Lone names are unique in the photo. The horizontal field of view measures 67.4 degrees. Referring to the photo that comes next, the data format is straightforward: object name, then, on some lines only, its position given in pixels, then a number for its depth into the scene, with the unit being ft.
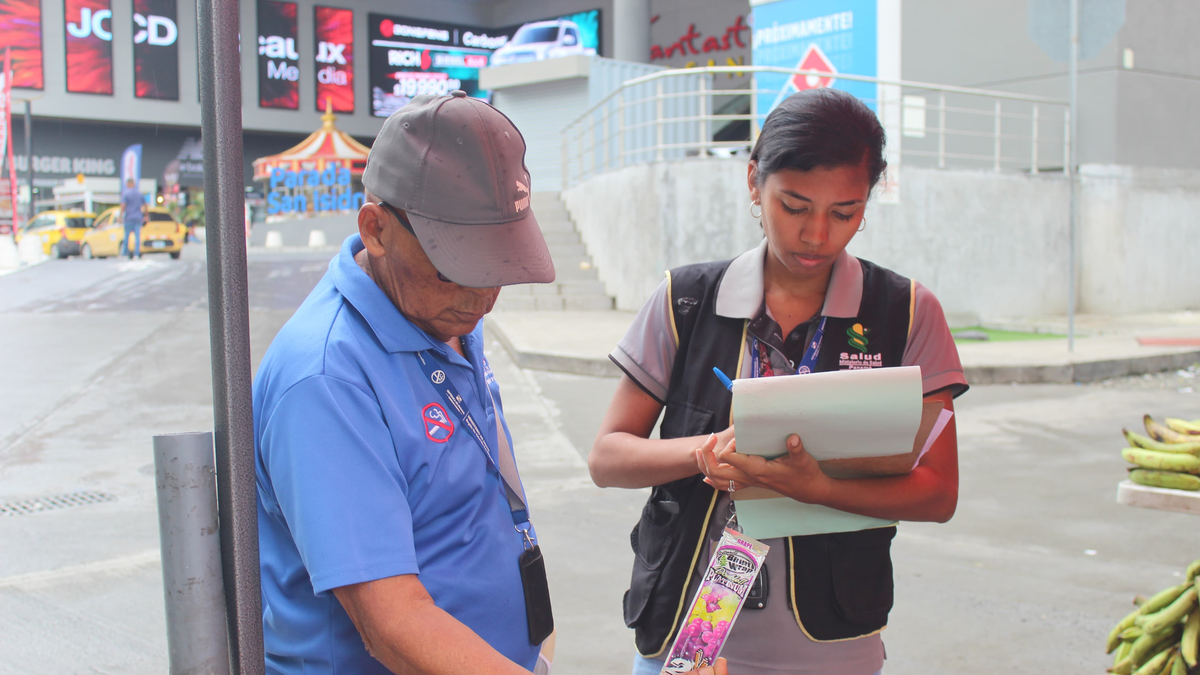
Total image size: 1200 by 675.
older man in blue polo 3.64
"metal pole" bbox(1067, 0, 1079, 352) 29.96
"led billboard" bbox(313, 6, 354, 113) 133.28
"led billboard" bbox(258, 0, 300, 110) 123.75
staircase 46.70
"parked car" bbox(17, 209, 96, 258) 79.66
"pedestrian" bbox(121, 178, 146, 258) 67.87
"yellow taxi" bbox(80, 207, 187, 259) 77.00
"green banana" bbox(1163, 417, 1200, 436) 9.07
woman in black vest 5.46
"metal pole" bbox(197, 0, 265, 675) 3.53
